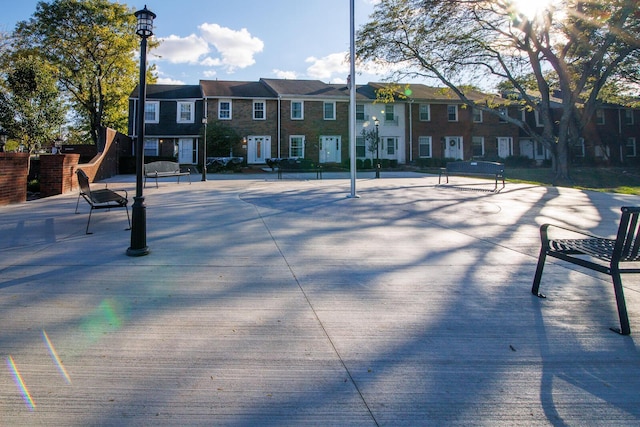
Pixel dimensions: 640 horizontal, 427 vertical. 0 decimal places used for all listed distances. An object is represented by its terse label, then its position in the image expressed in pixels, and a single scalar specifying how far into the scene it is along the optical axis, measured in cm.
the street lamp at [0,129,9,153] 1630
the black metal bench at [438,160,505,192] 1491
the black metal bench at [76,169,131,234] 763
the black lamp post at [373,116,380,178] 2288
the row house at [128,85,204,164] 3188
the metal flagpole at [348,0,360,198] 1245
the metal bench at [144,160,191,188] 1638
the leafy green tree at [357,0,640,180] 1966
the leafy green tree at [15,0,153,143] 2983
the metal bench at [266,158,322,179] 2545
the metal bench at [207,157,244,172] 2790
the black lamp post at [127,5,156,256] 562
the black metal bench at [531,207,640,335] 345
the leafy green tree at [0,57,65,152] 1864
